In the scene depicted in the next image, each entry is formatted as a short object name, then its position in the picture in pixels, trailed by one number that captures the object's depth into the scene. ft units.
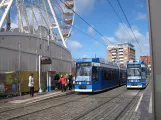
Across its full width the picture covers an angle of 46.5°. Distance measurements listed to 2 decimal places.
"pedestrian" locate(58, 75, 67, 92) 62.21
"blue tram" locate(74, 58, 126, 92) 57.22
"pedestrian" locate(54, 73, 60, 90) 66.71
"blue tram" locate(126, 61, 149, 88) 70.02
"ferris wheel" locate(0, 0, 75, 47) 80.66
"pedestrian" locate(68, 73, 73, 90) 70.76
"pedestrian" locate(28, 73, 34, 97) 47.91
